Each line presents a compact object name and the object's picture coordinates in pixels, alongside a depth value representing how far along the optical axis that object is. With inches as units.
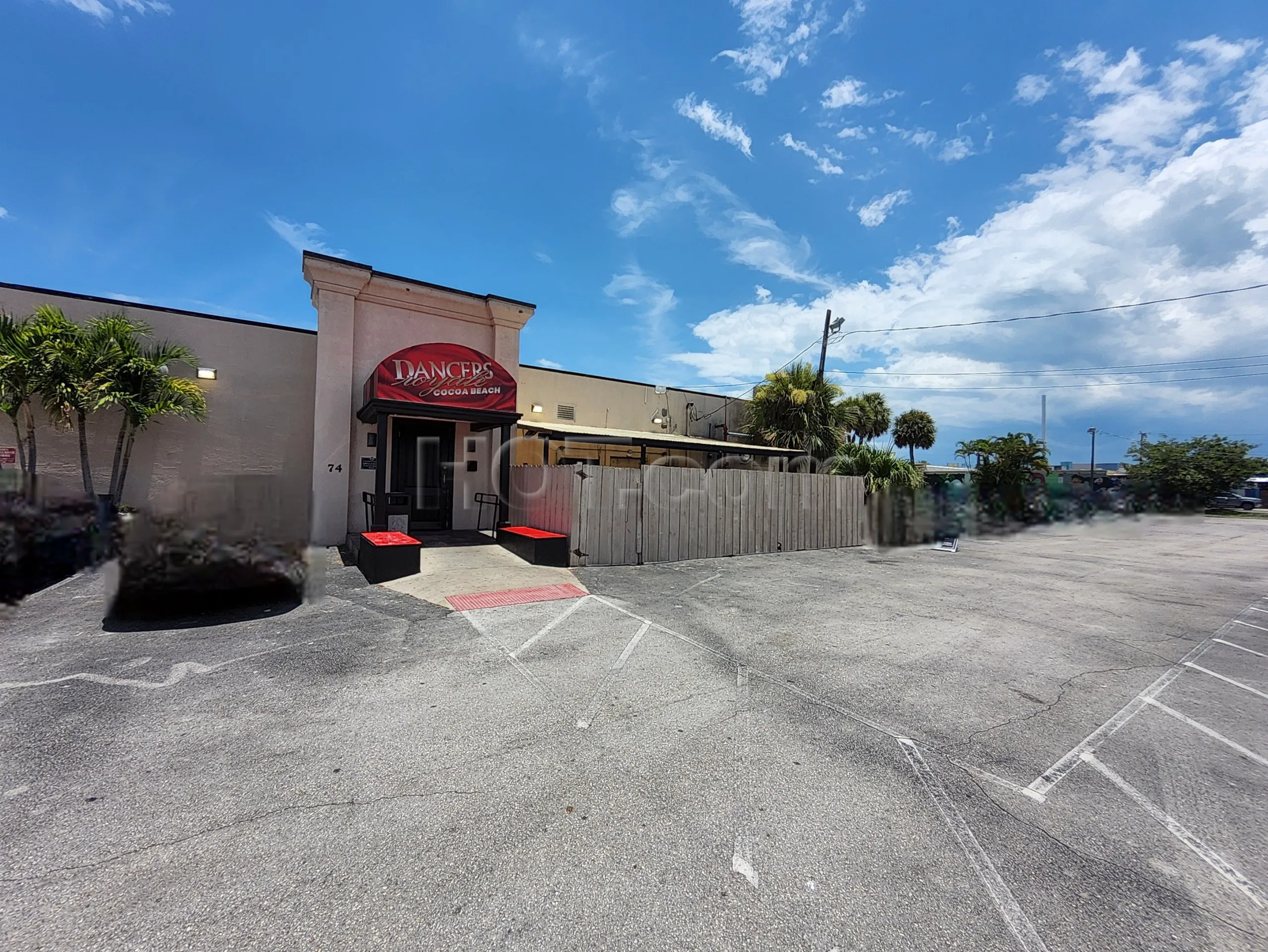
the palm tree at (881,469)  564.4
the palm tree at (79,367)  332.2
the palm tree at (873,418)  943.7
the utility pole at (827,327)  697.0
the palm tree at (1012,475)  791.1
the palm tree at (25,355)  326.3
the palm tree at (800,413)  706.8
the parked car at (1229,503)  1227.9
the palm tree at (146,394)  353.7
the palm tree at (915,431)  1252.5
